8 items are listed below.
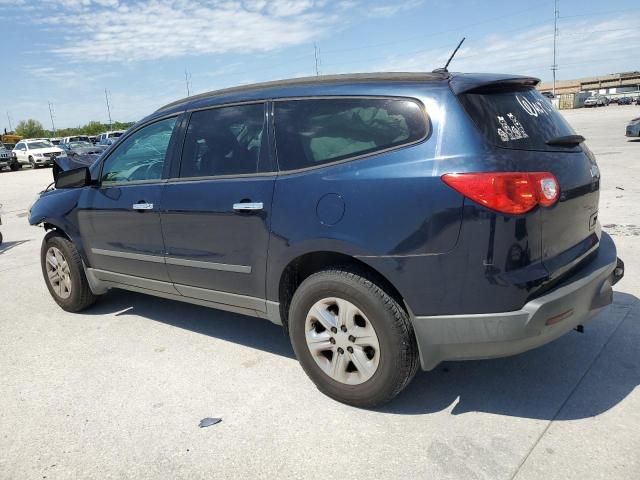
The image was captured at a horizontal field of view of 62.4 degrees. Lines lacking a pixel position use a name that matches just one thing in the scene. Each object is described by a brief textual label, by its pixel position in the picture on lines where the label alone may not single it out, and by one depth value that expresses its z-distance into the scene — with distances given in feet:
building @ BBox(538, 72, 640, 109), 222.89
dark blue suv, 8.16
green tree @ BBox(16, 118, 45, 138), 284.82
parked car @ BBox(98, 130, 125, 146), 116.79
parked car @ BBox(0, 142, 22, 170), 99.76
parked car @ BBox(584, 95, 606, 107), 205.77
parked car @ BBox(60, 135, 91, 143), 122.19
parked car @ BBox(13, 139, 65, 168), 103.45
